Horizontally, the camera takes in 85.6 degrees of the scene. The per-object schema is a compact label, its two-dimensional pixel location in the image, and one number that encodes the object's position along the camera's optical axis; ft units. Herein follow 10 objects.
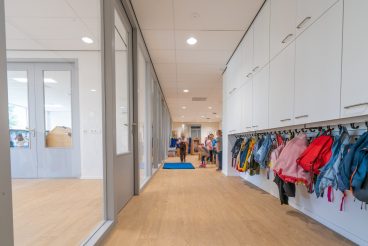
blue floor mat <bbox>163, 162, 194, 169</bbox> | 22.66
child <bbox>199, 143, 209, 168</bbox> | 24.23
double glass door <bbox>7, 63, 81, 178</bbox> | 14.03
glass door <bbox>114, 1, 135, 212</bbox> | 8.66
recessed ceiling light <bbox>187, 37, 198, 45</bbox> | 12.61
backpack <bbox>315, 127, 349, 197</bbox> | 5.32
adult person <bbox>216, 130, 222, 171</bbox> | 21.00
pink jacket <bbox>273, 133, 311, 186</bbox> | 6.72
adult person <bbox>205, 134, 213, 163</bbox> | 26.08
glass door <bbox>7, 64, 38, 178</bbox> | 13.33
